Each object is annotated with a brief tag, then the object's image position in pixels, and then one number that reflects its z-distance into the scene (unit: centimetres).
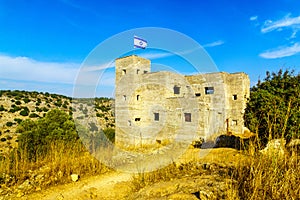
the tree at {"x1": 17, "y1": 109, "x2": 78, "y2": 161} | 1107
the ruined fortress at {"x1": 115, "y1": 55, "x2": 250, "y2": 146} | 1344
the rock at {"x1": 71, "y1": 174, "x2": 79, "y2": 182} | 478
